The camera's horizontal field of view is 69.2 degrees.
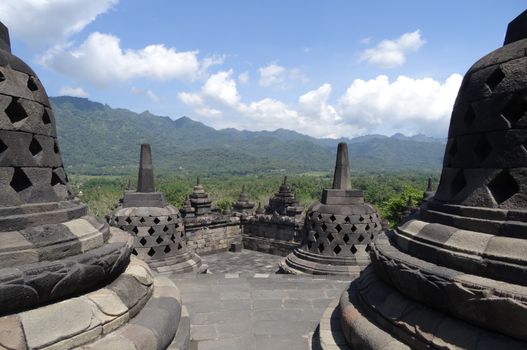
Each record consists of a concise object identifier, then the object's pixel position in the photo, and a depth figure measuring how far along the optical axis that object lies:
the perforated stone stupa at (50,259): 2.43
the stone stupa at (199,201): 18.44
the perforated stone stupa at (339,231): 7.88
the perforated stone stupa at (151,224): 8.05
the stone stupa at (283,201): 21.59
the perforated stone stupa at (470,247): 2.34
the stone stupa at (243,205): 22.75
